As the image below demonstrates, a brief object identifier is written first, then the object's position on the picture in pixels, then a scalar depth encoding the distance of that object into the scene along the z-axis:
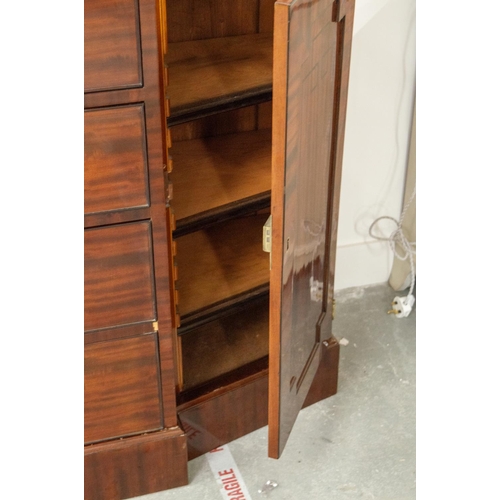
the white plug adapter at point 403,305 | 2.33
